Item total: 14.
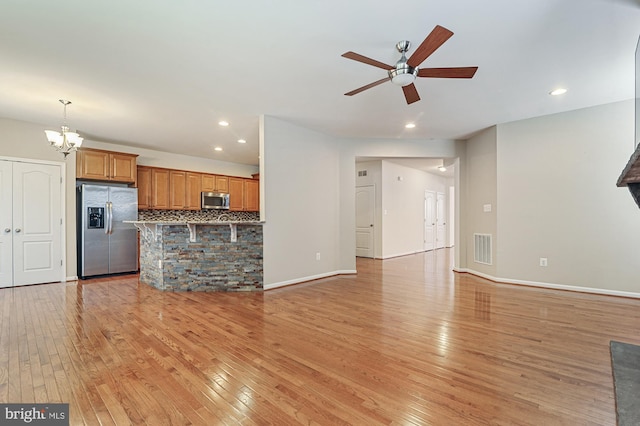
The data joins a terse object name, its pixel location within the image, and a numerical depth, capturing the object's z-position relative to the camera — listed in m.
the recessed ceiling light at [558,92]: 3.54
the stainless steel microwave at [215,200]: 7.14
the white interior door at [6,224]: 4.47
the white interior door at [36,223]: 4.60
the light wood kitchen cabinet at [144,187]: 6.15
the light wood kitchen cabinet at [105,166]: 5.26
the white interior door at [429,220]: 9.27
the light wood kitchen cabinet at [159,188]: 6.32
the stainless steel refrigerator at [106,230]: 5.22
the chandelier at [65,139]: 3.75
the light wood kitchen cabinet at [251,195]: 8.18
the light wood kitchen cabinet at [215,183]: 7.19
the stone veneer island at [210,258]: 4.33
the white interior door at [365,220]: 7.58
